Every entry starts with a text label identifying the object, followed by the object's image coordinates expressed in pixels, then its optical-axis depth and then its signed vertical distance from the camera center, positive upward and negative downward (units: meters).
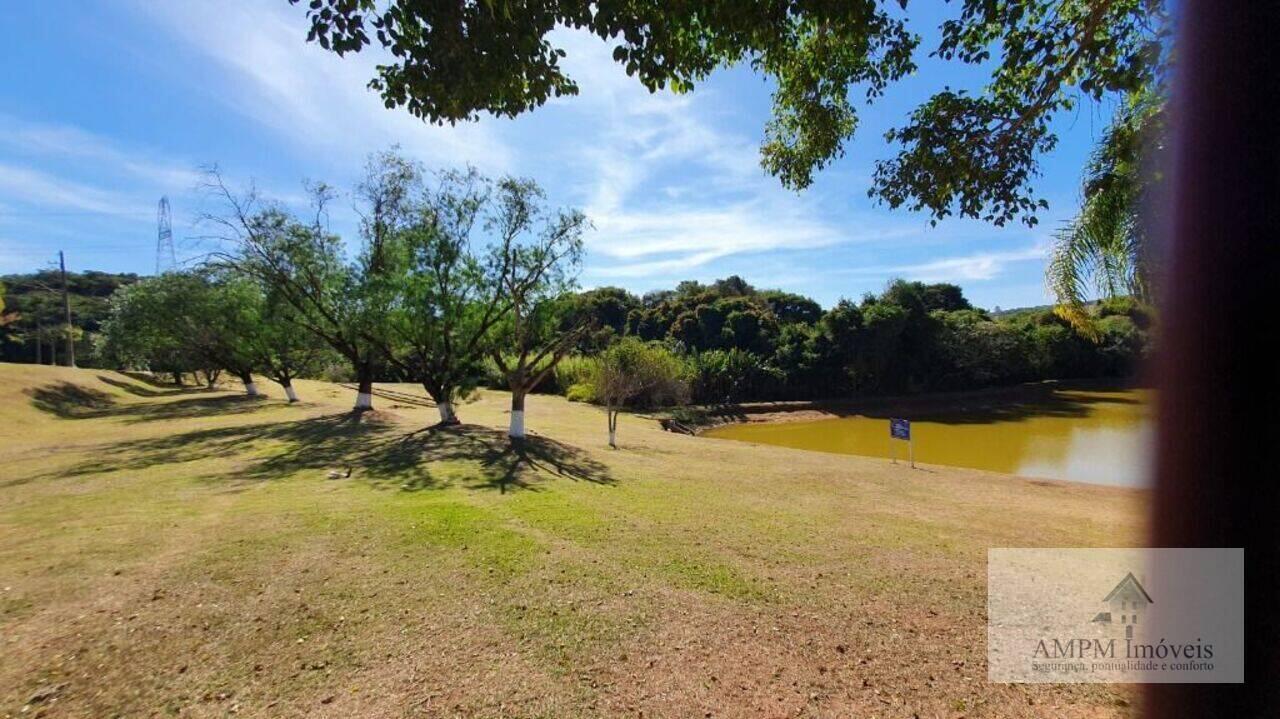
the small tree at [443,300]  14.61 +1.57
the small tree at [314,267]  16.67 +3.02
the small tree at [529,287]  14.68 +1.93
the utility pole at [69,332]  29.89 +1.91
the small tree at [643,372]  23.73 -1.16
